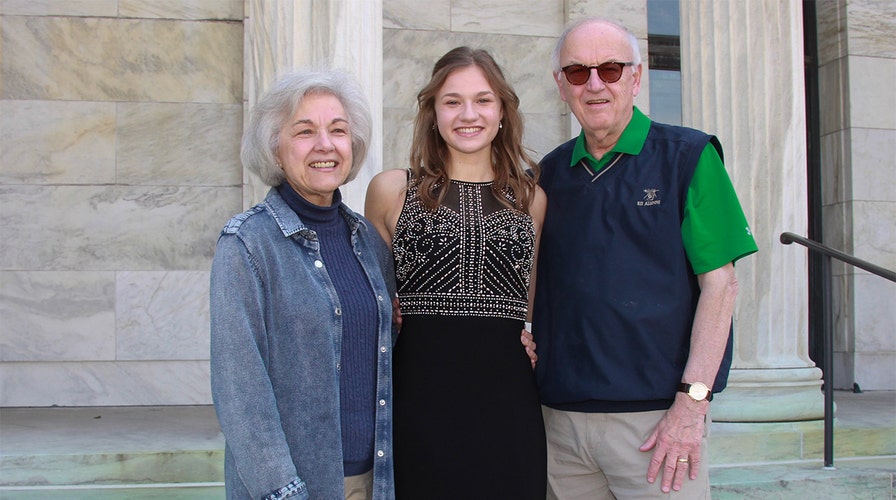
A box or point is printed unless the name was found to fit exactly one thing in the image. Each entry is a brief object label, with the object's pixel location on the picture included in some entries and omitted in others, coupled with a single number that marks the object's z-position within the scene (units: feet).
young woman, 8.43
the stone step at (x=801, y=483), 15.38
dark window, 25.59
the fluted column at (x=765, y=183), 17.47
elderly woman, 6.89
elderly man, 8.48
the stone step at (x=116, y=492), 14.93
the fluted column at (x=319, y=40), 15.20
